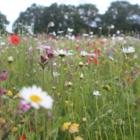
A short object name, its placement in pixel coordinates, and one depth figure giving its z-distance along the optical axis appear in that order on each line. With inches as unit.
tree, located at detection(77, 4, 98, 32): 925.7
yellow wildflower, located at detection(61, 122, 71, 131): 20.6
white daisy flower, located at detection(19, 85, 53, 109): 10.3
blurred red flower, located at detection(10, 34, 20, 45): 58.7
